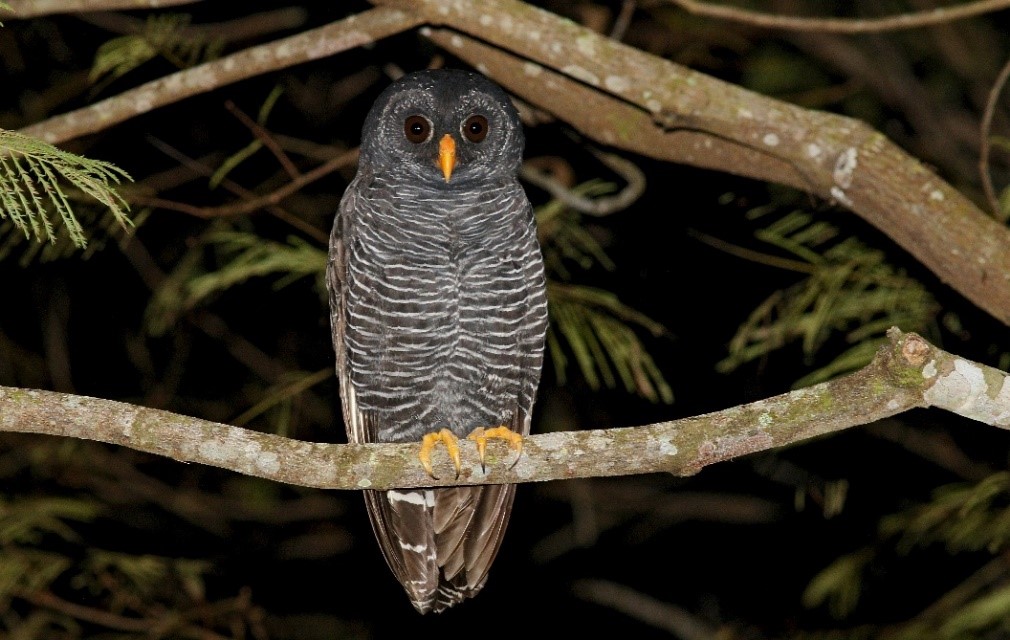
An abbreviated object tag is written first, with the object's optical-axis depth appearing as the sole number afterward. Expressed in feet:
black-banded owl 26.32
